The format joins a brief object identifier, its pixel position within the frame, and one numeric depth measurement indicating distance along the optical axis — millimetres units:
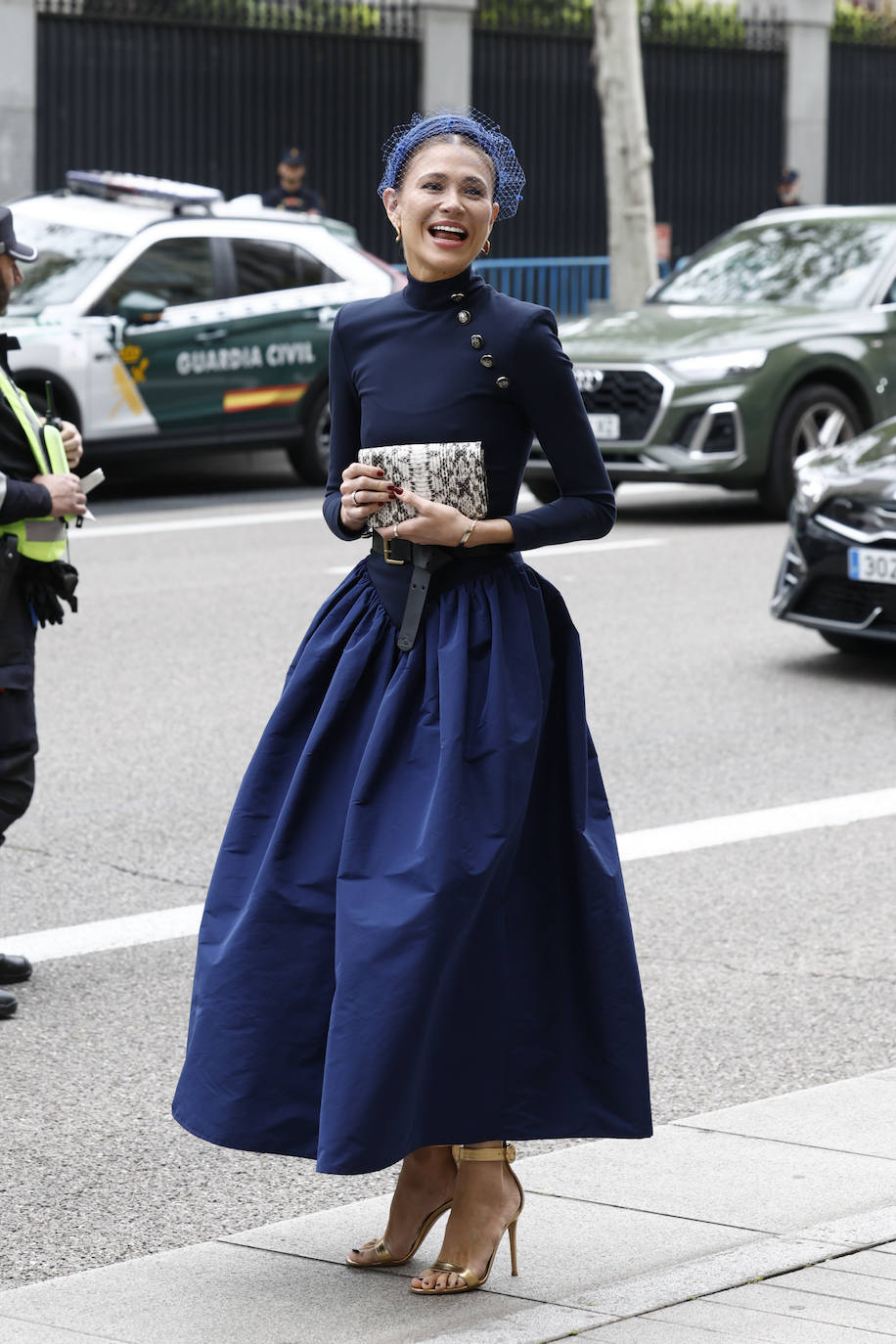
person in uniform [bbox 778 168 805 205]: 24680
